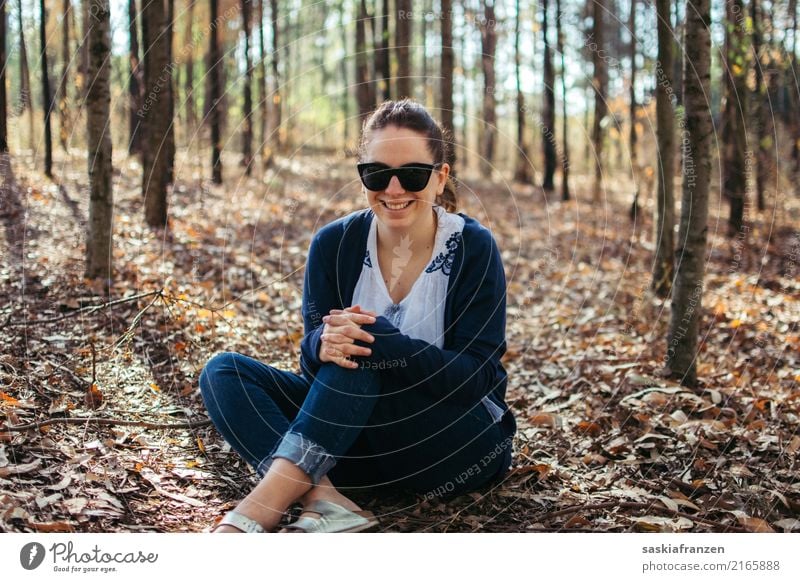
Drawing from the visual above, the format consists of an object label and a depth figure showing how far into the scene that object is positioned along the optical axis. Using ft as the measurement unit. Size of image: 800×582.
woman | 8.01
